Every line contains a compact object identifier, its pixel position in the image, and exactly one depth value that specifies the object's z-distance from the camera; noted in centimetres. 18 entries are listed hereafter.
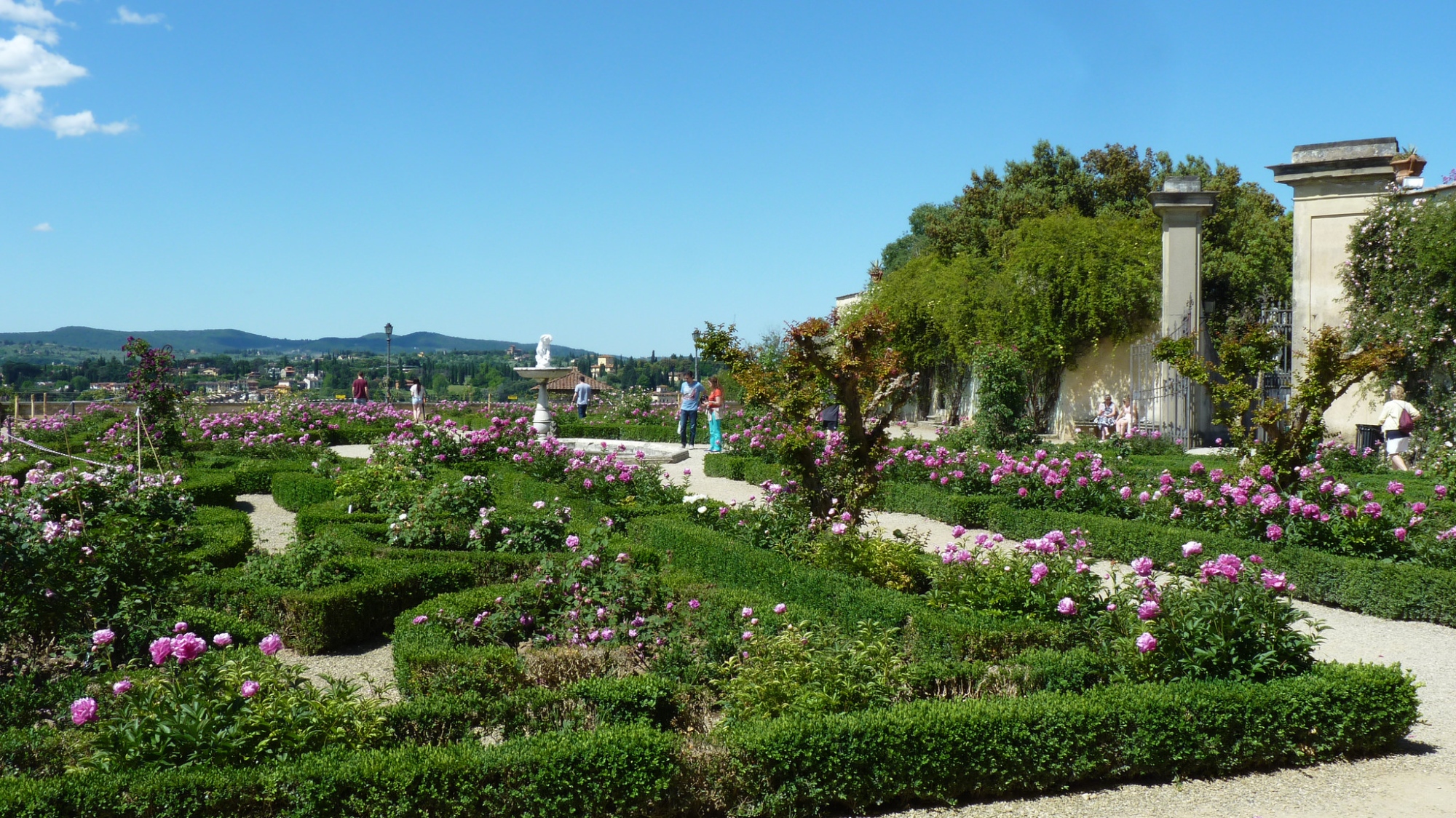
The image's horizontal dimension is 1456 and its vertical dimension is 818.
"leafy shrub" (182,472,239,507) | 1157
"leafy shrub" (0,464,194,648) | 527
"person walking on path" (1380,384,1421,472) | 1267
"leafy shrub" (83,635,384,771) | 406
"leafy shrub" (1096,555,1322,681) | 519
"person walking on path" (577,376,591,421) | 2203
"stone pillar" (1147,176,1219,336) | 1822
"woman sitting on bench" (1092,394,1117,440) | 1914
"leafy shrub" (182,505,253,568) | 816
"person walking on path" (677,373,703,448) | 1812
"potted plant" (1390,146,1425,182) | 1772
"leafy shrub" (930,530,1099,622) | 607
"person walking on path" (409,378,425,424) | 2127
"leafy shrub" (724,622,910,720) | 486
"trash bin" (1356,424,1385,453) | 1482
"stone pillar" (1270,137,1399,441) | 1642
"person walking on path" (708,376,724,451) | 1702
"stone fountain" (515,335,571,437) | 1777
